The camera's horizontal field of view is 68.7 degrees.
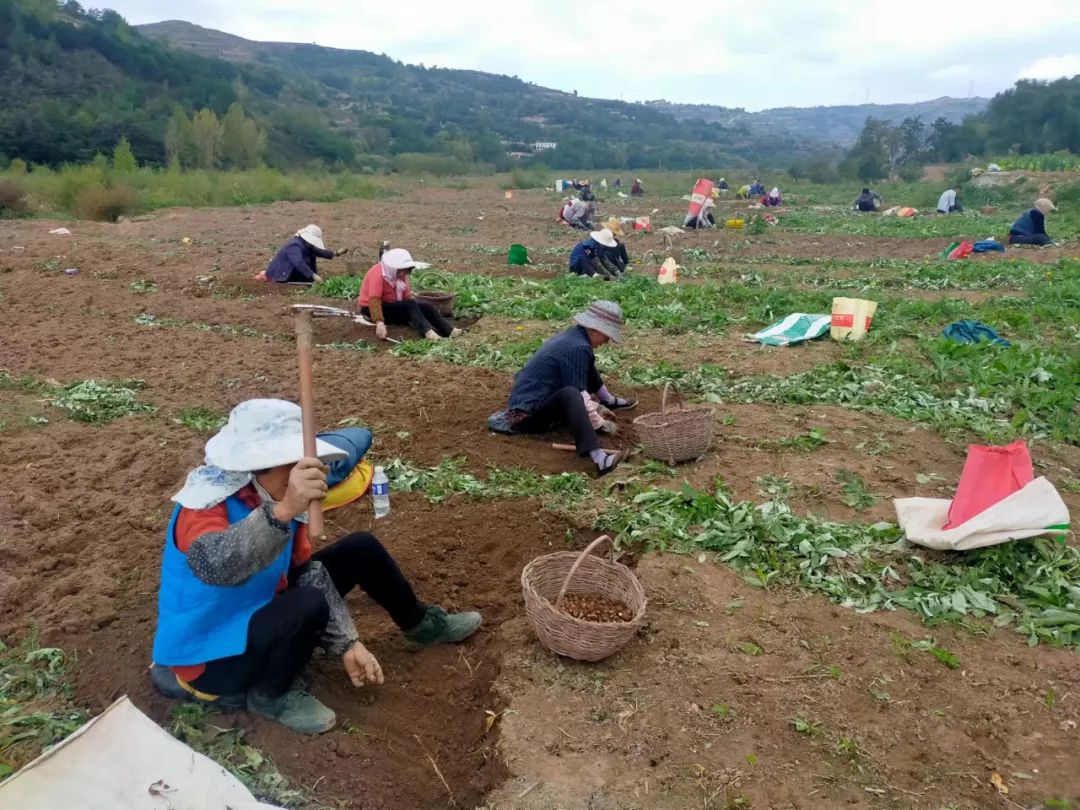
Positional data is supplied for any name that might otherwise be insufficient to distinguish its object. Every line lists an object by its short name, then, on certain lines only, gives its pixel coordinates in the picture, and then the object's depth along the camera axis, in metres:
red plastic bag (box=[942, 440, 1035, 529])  3.95
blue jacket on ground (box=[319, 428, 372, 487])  3.29
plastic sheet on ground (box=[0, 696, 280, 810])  1.99
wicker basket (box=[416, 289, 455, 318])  9.07
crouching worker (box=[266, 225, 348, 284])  10.80
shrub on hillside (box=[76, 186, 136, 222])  21.82
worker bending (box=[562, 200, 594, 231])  20.98
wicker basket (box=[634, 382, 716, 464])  4.91
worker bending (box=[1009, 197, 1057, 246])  15.11
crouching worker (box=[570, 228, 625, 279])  11.99
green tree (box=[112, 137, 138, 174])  31.23
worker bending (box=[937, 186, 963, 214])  23.94
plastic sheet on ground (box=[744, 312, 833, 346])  7.90
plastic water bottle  4.40
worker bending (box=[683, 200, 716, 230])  20.62
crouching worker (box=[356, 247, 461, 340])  8.27
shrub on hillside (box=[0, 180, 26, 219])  22.00
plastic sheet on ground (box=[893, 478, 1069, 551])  3.74
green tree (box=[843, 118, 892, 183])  42.72
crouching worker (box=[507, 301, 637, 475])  5.18
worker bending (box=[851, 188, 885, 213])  25.33
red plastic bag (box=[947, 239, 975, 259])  13.84
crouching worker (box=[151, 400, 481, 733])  2.50
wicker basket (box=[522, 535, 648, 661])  3.11
